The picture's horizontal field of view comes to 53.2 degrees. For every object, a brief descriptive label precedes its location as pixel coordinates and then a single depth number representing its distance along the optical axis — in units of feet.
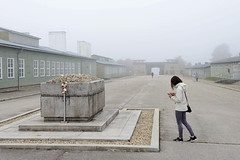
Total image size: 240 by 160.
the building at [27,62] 75.25
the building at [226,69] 126.93
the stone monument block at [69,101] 24.72
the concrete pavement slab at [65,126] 23.11
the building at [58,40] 160.76
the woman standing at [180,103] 20.68
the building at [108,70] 194.29
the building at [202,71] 188.44
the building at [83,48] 207.10
